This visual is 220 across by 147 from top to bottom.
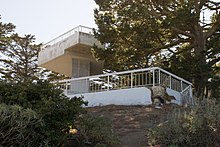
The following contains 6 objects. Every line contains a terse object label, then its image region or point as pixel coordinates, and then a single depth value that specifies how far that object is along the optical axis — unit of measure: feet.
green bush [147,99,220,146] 25.96
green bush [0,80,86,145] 26.08
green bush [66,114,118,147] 27.68
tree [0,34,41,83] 110.42
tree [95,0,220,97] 62.34
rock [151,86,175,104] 48.44
